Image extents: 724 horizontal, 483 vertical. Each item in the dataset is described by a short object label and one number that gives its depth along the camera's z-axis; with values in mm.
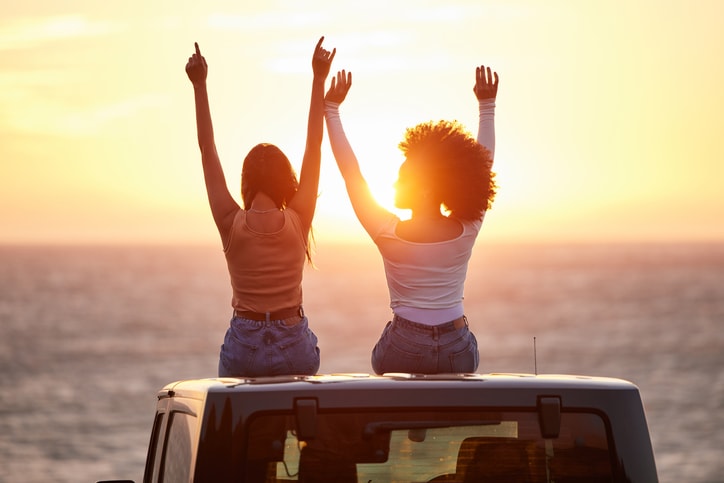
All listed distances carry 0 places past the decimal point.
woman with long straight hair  11899
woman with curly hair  11455
